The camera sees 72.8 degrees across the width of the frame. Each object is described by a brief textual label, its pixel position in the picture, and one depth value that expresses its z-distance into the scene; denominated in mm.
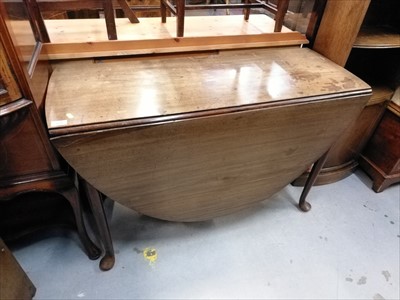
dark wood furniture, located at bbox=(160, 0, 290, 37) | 1016
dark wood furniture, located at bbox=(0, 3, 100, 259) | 655
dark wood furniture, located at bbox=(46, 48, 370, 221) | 790
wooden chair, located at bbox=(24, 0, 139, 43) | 860
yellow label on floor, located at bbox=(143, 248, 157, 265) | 1274
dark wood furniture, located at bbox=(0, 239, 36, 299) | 898
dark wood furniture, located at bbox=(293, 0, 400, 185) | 1130
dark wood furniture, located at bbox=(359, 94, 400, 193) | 1507
